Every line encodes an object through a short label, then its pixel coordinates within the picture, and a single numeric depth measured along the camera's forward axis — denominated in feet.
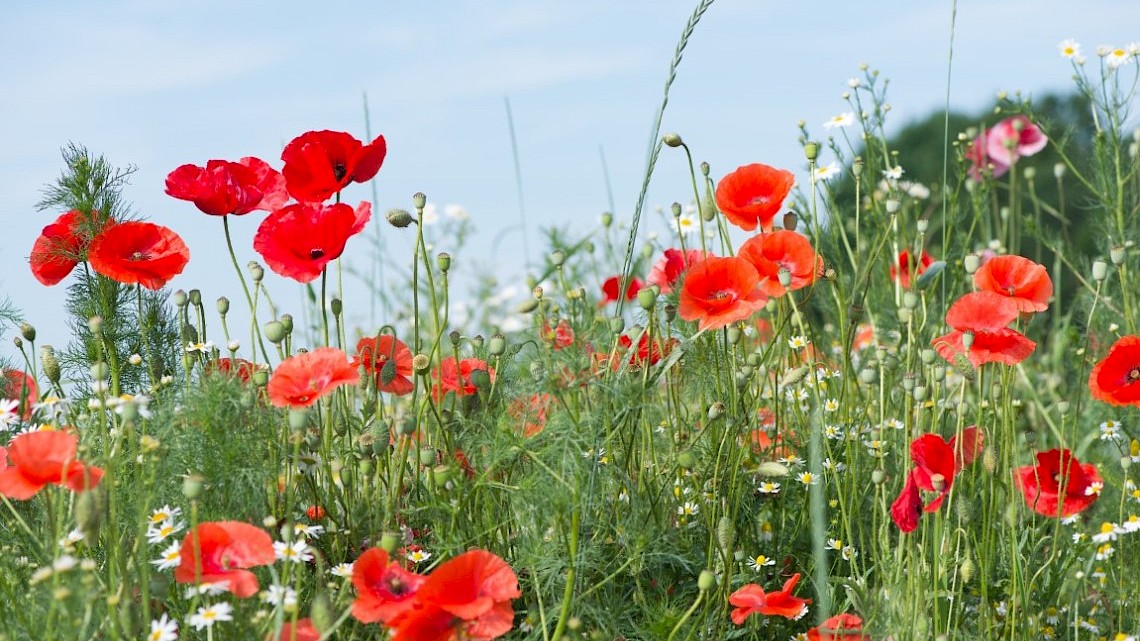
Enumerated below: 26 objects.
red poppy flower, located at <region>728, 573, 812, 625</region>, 6.01
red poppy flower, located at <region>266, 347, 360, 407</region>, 5.67
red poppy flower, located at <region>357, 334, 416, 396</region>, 6.54
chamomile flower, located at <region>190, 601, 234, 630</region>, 5.04
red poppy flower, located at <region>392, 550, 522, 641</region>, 5.21
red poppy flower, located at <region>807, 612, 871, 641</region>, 6.04
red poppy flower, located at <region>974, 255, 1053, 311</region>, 7.04
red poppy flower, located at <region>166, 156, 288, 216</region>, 6.77
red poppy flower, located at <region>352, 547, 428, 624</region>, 5.11
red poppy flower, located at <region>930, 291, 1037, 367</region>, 6.75
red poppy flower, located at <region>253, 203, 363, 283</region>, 6.47
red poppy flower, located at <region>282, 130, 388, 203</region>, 6.66
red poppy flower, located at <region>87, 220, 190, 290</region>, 6.72
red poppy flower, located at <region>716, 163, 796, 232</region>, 7.20
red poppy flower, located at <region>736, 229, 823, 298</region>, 6.82
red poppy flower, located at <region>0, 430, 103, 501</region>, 5.17
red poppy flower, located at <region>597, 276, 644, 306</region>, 8.71
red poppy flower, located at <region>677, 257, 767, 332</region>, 6.41
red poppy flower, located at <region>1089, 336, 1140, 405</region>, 7.27
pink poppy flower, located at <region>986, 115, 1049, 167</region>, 18.08
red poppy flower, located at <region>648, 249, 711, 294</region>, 7.80
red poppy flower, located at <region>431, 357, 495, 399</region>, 6.64
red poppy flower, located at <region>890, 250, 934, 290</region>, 9.47
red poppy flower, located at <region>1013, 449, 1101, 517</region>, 7.36
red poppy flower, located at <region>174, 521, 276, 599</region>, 5.17
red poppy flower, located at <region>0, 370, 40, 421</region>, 7.67
